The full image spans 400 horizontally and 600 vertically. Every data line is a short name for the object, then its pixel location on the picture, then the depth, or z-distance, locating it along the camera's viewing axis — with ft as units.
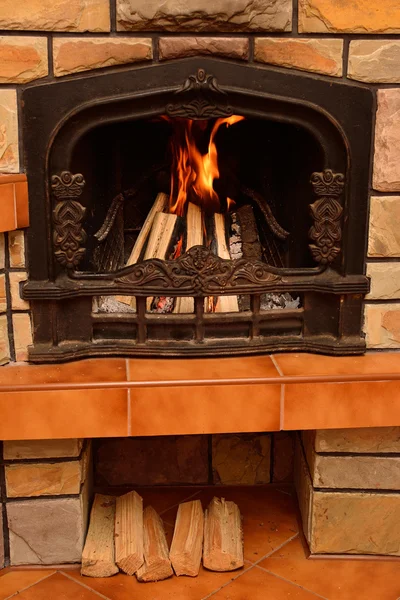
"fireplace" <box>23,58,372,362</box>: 5.49
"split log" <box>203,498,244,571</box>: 5.97
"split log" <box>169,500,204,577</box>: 5.91
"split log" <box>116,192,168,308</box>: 6.38
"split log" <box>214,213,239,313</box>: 6.18
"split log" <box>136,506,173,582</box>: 5.84
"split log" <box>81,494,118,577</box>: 5.88
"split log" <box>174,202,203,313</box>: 6.21
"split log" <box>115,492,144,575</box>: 5.88
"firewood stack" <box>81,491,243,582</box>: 5.88
